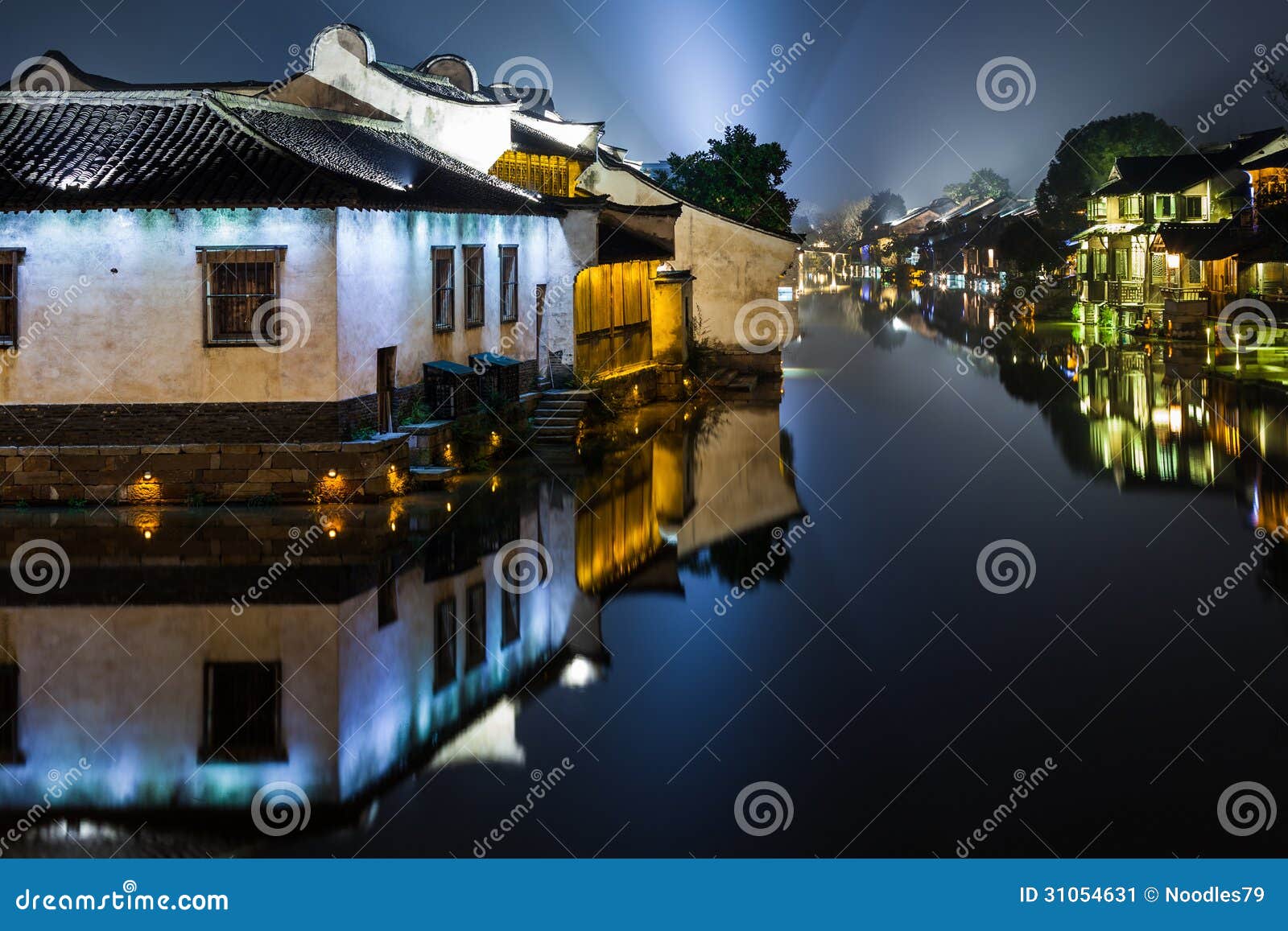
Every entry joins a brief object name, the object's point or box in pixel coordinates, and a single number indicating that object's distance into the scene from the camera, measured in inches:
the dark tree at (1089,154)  4682.6
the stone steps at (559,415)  1103.6
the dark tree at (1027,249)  3740.2
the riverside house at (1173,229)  2672.2
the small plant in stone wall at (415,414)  943.0
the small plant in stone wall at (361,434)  858.8
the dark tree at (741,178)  2331.4
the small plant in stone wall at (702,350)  1663.4
